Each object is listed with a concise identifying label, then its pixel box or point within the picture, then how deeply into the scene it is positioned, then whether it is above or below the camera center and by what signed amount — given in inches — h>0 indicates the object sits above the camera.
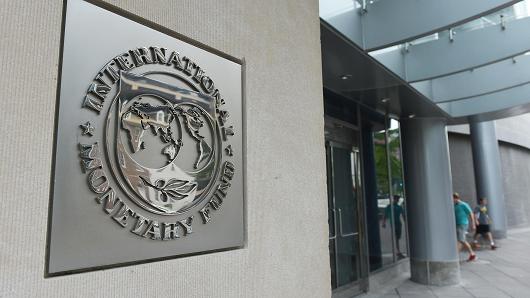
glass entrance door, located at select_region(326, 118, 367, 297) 256.5 -10.0
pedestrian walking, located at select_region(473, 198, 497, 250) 490.0 -44.5
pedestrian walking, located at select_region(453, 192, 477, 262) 392.8 -27.8
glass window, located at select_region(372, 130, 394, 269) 330.0 -1.3
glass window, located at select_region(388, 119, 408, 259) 357.4 +2.4
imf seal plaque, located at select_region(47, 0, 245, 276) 59.5 +9.7
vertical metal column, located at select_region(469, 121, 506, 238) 571.2 +29.2
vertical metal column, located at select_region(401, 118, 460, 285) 303.7 -8.6
